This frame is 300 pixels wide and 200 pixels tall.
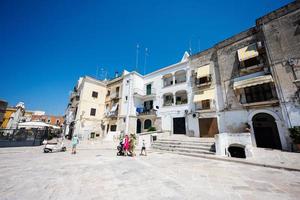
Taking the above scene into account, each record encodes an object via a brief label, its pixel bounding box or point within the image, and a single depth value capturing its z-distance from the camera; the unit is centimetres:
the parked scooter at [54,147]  1015
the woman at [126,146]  963
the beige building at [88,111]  2334
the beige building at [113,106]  2317
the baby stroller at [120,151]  966
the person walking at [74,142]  1016
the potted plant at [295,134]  877
